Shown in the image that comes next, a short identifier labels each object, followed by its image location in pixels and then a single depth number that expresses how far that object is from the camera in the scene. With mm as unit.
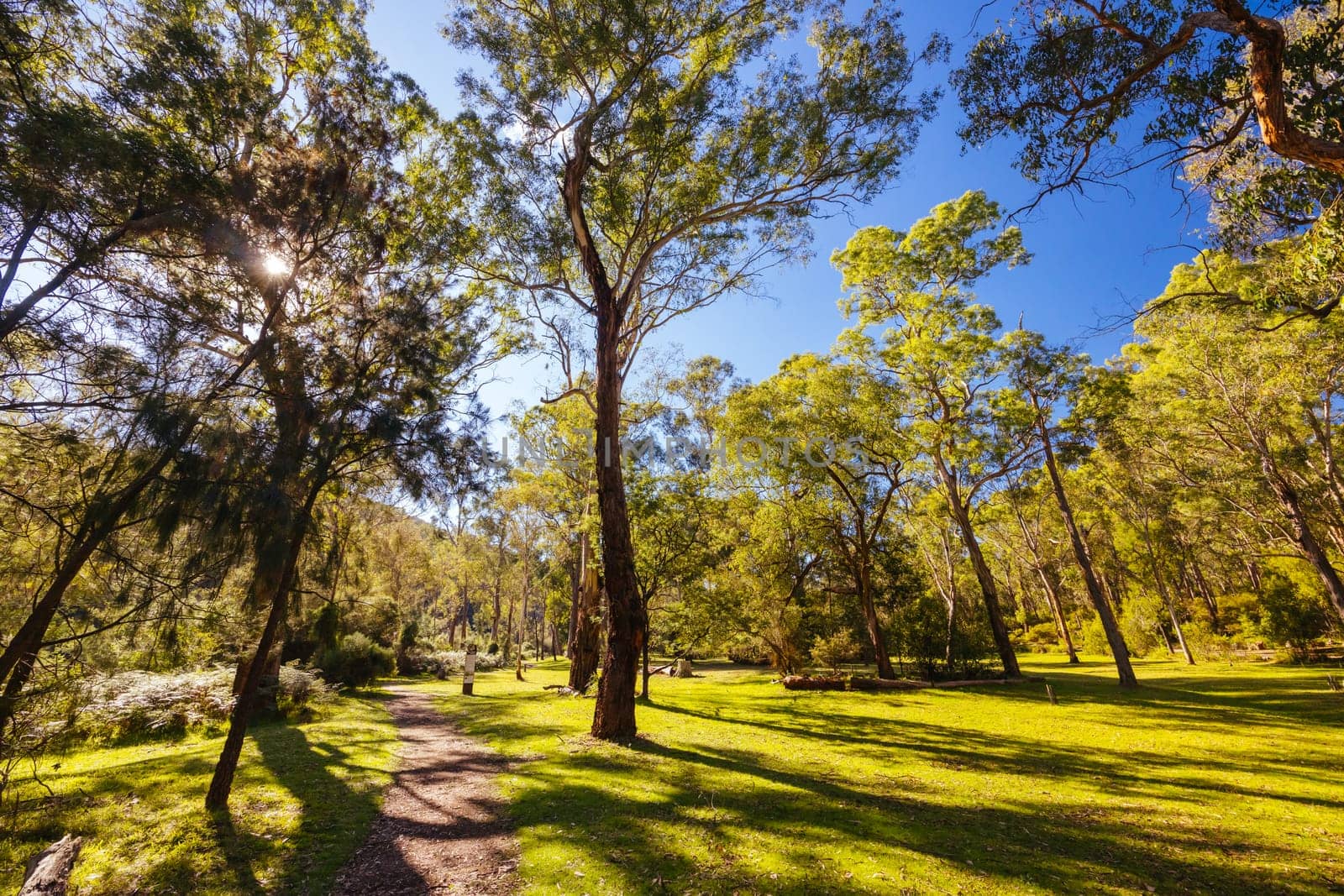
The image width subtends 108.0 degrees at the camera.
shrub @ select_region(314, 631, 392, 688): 17331
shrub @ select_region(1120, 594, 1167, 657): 26234
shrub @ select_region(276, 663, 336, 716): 11742
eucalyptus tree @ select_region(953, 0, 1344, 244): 4461
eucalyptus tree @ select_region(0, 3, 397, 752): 4020
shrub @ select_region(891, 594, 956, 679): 18516
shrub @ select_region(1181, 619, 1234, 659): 22375
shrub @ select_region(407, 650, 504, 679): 26562
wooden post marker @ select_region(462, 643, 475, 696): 17594
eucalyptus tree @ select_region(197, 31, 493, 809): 5523
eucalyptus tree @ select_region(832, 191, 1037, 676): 17406
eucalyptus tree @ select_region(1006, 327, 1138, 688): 17078
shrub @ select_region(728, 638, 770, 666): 23406
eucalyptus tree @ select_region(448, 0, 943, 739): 10680
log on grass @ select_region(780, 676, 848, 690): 16766
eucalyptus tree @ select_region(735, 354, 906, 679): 17562
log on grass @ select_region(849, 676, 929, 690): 16547
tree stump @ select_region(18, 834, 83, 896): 2977
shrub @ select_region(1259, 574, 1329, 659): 19094
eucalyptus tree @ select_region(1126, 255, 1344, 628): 13969
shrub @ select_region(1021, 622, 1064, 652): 34844
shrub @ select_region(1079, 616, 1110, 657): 26891
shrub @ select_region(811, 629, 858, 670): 19781
